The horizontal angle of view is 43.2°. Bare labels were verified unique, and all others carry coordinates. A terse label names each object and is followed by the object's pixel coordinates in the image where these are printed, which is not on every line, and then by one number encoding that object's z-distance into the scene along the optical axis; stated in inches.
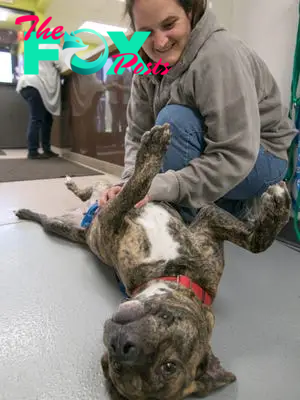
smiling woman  54.4
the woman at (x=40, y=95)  199.5
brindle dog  30.3
